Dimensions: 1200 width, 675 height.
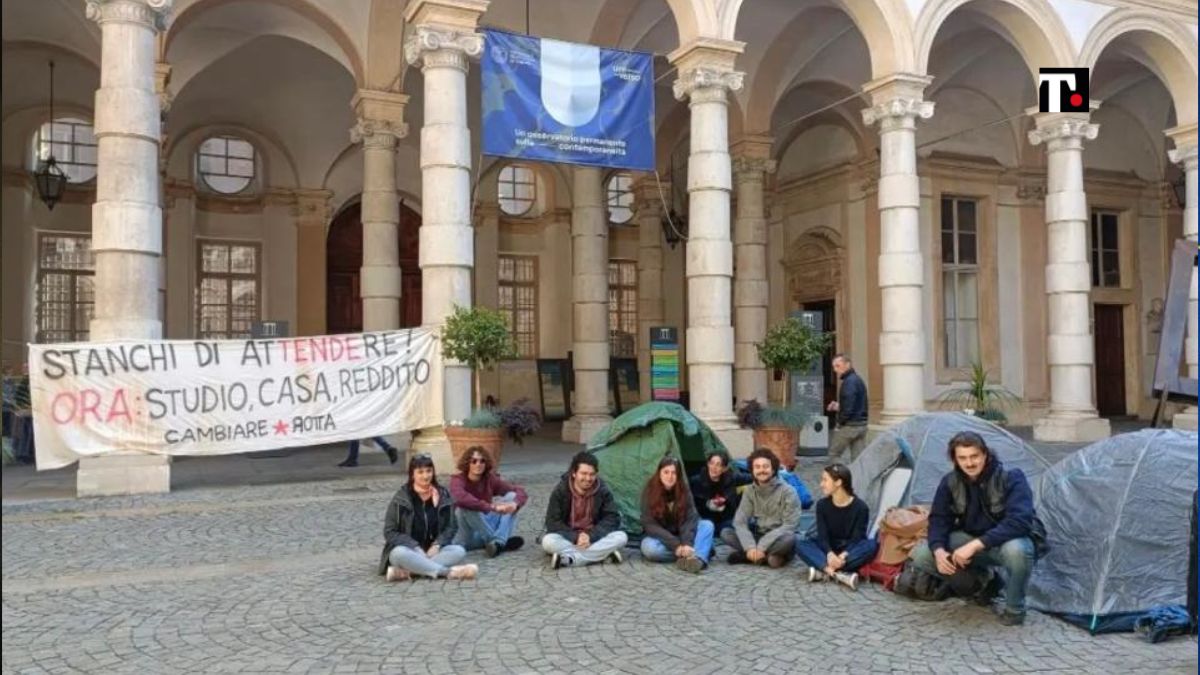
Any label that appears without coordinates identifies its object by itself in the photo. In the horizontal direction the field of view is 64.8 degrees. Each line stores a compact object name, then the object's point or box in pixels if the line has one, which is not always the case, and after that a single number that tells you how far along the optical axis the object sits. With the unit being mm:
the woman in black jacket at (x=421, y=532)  6941
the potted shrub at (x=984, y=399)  20609
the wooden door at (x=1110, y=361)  23000
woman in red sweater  7828
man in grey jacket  7430
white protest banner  10406
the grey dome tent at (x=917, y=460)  8055
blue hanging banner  12766
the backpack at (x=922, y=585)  6352
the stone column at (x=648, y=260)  21547
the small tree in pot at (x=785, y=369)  13094
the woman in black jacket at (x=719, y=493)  8234
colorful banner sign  16422
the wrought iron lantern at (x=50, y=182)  17531
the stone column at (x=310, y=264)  21516
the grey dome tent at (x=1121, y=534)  5953
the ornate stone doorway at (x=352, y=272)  22359
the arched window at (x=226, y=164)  21152
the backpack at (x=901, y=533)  6793
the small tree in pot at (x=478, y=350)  11555
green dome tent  8852
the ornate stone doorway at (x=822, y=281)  21859
